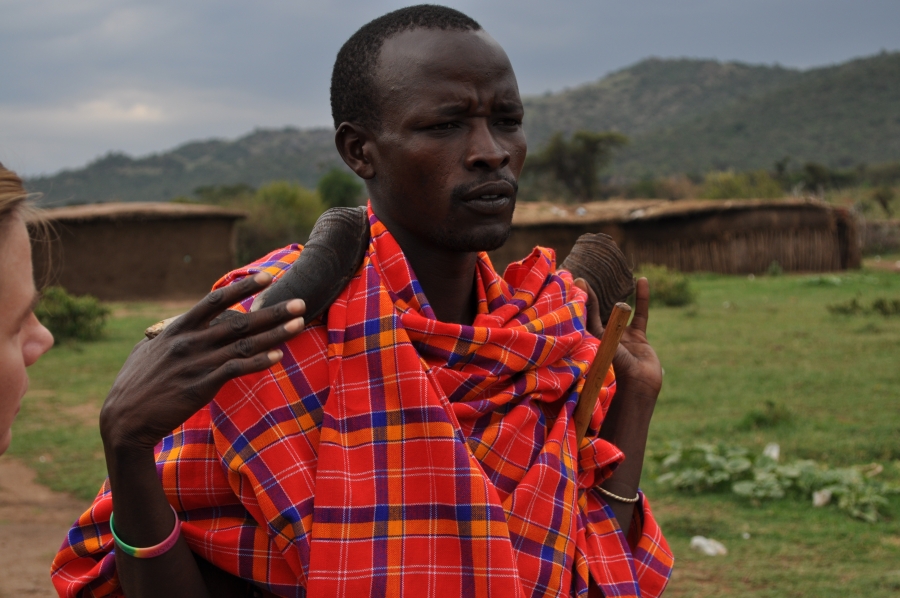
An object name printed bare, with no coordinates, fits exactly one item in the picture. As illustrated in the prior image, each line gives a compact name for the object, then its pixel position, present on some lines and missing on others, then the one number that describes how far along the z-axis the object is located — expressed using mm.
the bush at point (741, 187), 26172
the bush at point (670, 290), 13438
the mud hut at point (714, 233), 19031
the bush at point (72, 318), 11891
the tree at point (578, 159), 32625
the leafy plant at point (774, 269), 18766
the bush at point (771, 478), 4648
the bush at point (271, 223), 23922
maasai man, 1349
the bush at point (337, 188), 32906
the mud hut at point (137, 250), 18094
